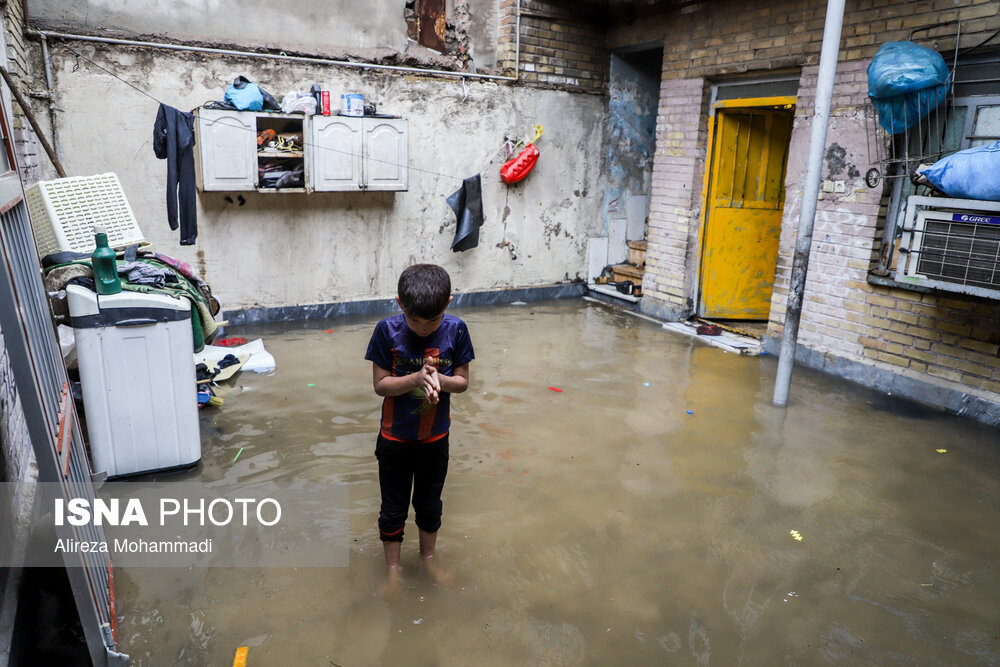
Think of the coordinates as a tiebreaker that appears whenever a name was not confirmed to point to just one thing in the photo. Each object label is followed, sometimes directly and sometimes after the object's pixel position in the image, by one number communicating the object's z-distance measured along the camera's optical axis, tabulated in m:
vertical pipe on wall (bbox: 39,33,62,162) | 5.62
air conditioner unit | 4.30
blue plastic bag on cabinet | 6.16
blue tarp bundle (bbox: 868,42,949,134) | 4.81
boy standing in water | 2.43
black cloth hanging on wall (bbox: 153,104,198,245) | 5.93
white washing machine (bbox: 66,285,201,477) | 3.46
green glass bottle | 3.39
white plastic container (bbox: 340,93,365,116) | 6.72
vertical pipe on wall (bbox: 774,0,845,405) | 4.66
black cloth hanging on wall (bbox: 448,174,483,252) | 7.85
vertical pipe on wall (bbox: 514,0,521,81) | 7.90
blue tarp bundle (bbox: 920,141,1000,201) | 4.23
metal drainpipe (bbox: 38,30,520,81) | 5.76
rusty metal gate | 1.92
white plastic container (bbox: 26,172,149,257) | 3.76
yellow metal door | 7.37
